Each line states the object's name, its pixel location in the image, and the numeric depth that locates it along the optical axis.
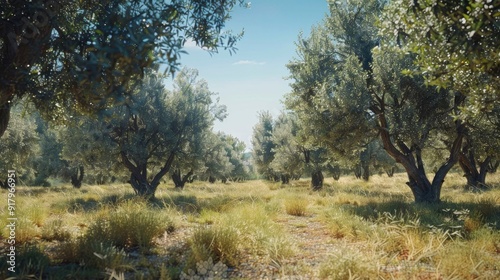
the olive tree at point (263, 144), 44.81
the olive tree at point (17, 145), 25.50
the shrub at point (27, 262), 4.55
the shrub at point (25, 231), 7.12
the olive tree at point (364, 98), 14.23
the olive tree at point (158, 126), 22.05
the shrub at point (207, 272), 4.59
